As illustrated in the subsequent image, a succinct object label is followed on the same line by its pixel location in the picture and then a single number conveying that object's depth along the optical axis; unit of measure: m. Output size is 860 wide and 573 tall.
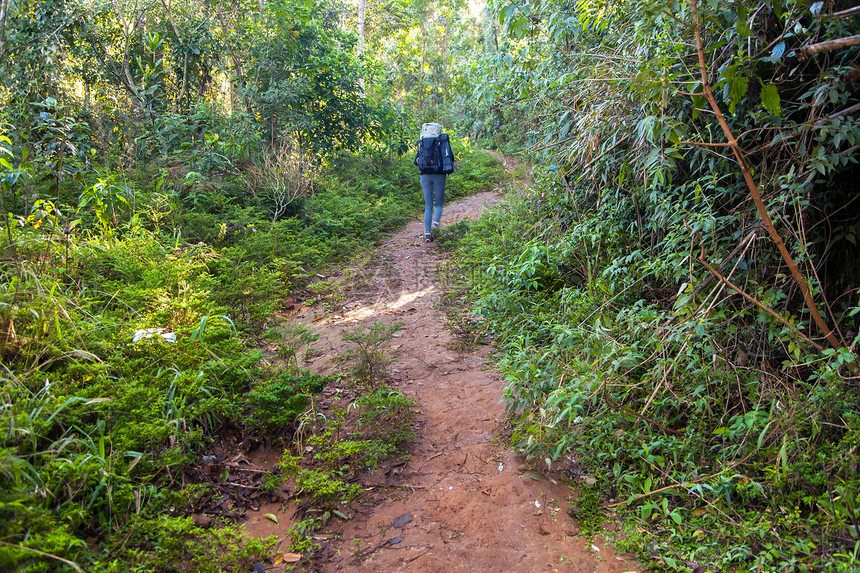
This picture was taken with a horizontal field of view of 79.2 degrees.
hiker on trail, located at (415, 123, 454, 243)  8.17
